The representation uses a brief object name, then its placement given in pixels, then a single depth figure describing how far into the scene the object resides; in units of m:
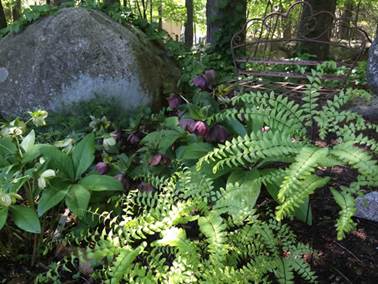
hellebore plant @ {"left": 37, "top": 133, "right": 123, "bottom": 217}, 2.37
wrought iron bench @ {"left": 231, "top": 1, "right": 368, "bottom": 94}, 3.67
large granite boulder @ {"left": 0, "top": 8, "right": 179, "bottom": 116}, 4.19
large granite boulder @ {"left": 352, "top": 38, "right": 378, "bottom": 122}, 3.90
